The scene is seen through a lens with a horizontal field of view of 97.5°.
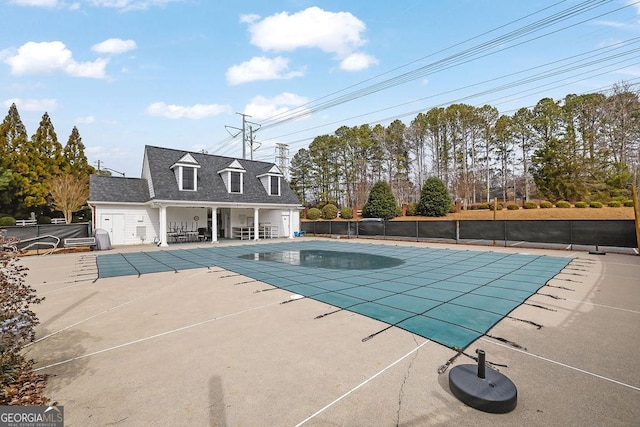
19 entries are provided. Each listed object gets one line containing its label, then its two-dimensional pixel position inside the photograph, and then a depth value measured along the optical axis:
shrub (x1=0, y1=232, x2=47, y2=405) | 2.44
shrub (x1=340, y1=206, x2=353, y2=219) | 29.67
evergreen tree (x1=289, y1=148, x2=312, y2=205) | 42.28
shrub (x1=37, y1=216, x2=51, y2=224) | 24.99
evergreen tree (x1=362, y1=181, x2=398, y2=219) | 25.14
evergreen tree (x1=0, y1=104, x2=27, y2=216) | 22.63
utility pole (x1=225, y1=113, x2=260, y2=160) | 28.44
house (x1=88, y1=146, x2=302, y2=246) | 16.81
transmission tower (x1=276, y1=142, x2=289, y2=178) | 40.03
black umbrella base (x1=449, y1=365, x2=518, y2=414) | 2.17
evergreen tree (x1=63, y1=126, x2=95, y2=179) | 28.59
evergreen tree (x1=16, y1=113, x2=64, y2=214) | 23.61
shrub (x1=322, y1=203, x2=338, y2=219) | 29.75
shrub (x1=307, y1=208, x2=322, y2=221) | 30.42
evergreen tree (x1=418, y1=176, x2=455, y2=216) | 24.05
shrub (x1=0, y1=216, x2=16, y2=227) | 20.17
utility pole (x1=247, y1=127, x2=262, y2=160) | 29.71
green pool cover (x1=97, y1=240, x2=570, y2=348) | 4.33
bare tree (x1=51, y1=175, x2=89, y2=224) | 22.16
